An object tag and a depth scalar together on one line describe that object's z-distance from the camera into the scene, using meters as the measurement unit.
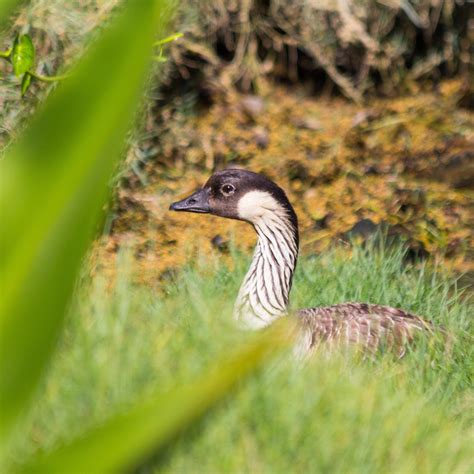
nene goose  9.79
